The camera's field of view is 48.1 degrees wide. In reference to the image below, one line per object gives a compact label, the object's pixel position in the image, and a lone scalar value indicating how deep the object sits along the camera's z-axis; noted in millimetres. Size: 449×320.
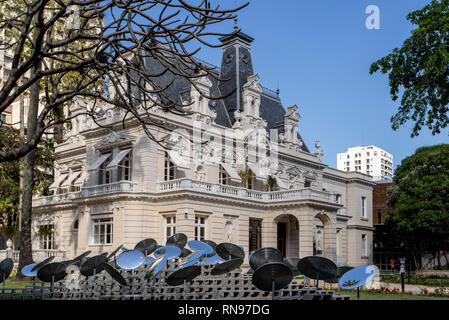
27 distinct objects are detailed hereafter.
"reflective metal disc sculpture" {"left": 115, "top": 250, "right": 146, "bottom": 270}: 13133
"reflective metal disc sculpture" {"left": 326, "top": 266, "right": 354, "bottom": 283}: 13395
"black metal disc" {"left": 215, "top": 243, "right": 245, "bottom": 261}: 15273
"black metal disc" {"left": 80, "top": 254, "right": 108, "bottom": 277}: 14305
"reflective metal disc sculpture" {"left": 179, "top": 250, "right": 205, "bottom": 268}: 13245
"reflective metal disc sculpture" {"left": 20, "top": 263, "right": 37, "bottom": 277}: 15625
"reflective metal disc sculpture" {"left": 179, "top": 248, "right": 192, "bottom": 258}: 16991
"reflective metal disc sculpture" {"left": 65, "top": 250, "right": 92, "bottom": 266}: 16056
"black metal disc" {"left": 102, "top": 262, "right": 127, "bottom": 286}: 12562
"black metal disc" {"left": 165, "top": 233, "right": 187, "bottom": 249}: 17594
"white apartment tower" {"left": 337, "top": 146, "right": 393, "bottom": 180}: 110000
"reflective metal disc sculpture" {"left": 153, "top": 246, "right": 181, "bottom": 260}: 14336
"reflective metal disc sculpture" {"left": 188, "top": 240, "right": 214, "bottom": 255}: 15513
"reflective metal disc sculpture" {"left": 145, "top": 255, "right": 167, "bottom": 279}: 13234
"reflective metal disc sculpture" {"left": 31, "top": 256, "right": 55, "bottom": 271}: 15673
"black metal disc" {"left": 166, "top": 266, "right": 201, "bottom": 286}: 11641
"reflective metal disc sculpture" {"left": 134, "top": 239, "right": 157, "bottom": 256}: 16811
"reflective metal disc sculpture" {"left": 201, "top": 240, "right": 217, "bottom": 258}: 16391
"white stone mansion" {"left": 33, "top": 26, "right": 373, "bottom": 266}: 30203
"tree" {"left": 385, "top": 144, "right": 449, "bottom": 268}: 39625
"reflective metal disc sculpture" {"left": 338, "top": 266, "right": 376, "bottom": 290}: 10930
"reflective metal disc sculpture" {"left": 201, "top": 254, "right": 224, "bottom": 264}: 15608
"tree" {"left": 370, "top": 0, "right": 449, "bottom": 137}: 19156
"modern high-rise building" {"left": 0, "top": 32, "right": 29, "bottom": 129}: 53816
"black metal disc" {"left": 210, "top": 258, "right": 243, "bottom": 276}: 12273
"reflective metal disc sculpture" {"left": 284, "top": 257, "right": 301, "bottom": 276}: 14141
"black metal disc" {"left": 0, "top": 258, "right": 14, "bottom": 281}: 15633
